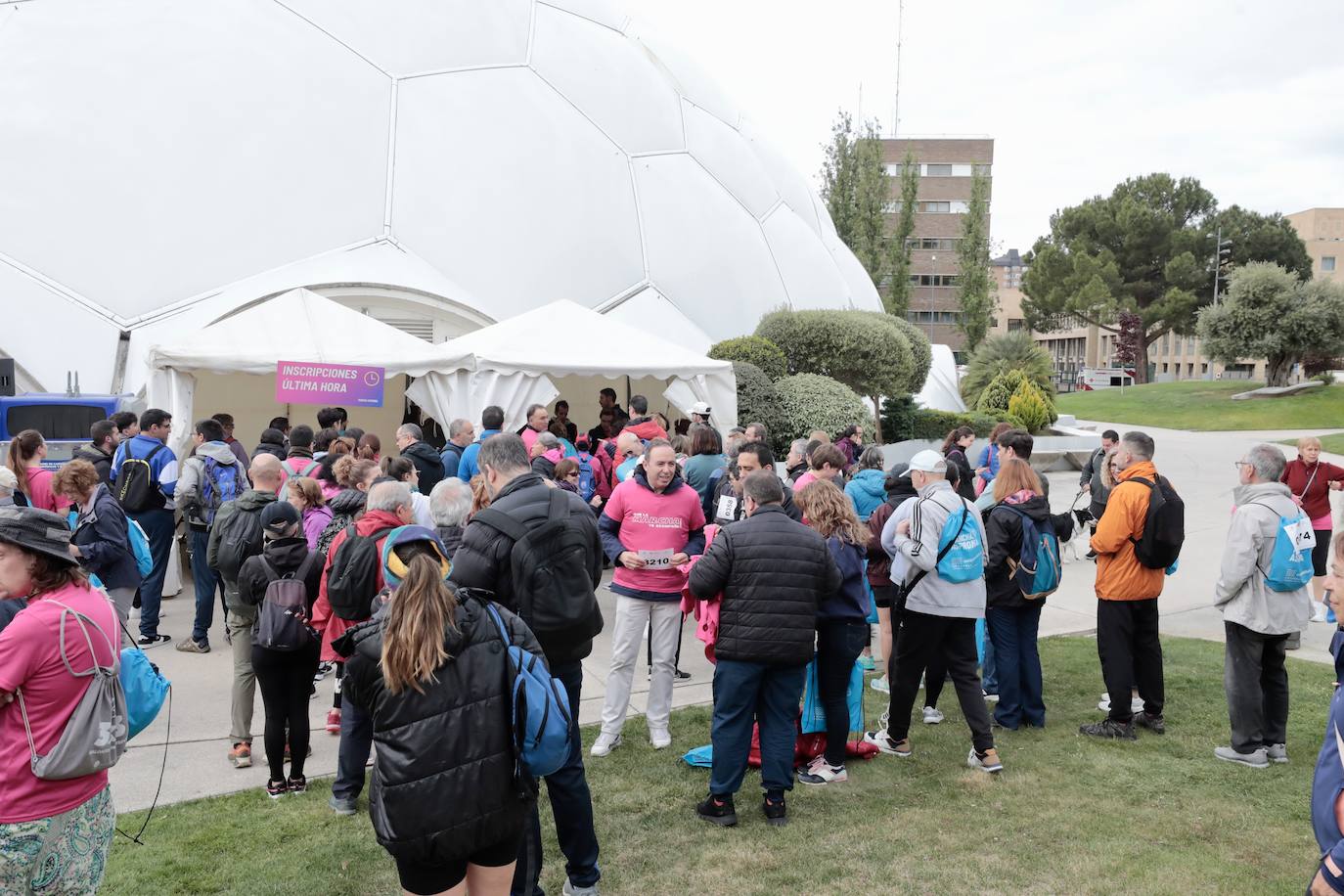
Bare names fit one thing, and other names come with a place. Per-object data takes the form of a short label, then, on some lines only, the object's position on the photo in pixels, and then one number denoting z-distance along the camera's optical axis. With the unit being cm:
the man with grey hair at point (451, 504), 421
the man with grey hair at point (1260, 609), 495
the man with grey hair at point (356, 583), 414
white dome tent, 1216
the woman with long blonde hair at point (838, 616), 464
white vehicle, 5528
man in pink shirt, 506
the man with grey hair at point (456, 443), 835
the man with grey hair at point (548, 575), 363
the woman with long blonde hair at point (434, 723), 253
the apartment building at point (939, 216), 6262
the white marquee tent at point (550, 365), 1009
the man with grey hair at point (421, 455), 779
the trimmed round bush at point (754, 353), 1502
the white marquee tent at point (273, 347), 919
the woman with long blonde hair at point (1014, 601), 549
